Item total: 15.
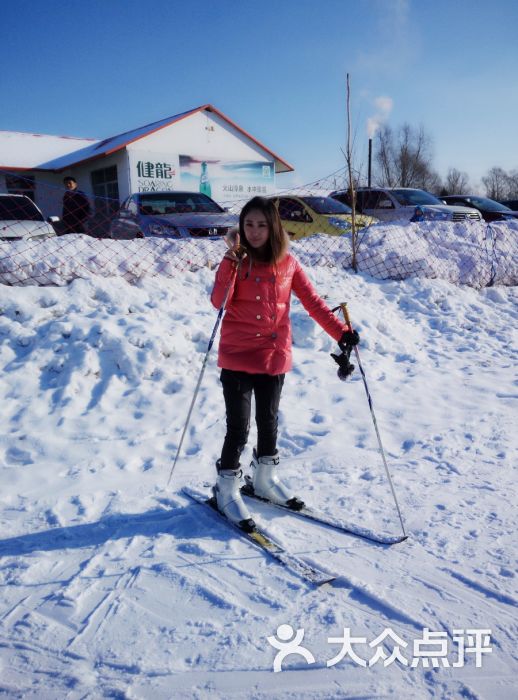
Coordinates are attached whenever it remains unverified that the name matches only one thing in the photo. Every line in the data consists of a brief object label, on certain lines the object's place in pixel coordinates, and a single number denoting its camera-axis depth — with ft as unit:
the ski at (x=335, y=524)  9.45
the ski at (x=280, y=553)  8.36
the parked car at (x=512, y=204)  82.99
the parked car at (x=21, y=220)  28.50
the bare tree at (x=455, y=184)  225.82
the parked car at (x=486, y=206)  46.24
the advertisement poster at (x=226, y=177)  74.38
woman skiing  9.60
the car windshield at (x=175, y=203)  32.86
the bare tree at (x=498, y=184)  239.15
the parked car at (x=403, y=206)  38.99
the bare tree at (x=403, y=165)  174.91
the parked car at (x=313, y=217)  33.47
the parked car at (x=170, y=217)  29.66
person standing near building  30.94
